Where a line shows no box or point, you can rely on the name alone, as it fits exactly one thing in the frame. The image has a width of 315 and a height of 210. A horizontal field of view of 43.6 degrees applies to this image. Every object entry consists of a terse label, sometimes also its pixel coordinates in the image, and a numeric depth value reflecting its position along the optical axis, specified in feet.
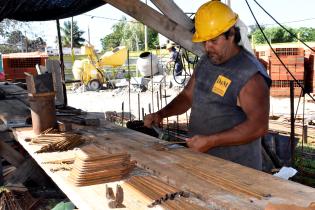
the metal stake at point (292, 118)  15.78
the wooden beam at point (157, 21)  13.99
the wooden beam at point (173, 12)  14.08
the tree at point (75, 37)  231.87
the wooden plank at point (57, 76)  19.60
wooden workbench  6.01
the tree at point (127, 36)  195.52
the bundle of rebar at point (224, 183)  6.22
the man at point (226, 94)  8.99
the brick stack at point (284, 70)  44.09
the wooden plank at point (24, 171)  14.96
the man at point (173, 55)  54.19
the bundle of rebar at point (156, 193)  5.94
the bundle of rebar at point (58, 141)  9.87
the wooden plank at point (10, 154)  14.97
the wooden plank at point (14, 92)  21.25
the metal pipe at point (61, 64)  21.74
